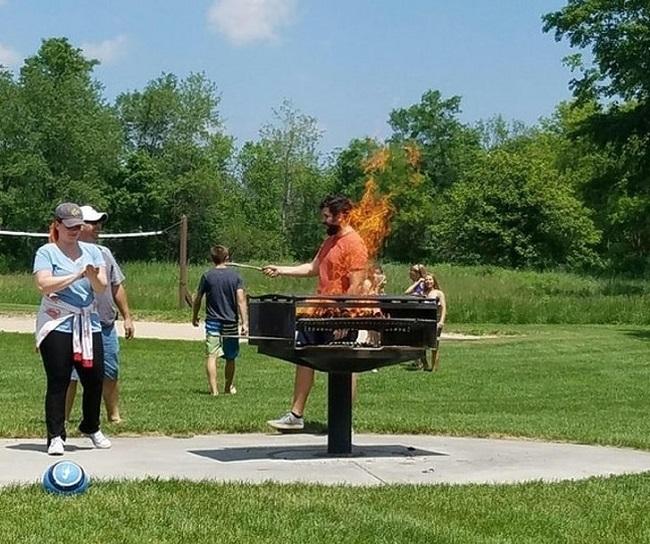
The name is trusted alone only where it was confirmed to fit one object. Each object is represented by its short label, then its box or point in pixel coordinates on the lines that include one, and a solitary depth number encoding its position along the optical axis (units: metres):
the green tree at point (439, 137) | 89.06
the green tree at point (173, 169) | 84.06
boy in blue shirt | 14.73
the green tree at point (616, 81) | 41.25
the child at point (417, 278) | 19.89
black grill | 8.45
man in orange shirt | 9.27
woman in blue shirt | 8.52
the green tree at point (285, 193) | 77.31
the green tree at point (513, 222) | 70.12
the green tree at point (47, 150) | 78.31
